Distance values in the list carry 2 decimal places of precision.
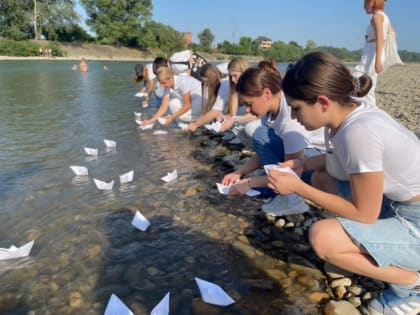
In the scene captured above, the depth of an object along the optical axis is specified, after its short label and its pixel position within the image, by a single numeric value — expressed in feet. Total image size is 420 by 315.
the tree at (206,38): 359.87
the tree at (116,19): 223.51
